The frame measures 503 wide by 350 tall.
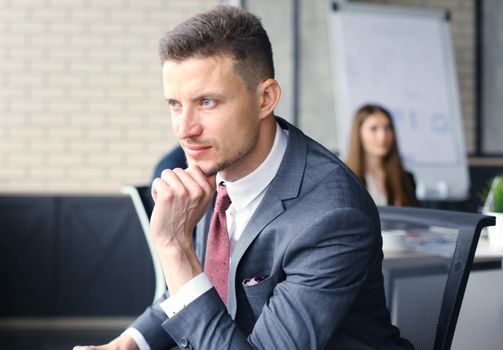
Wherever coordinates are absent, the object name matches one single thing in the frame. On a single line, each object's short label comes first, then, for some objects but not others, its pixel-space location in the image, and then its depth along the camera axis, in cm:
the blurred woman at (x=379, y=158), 342
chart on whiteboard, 418
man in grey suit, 104
